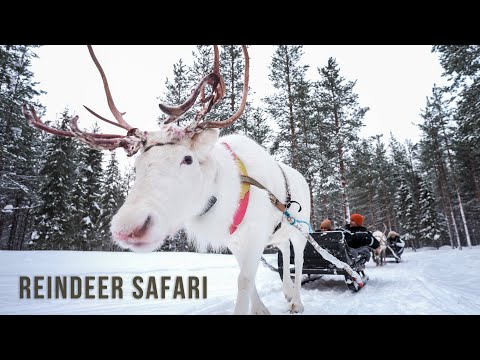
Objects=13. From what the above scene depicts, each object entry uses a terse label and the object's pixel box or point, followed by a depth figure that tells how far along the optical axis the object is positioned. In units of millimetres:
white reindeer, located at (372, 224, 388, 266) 10672
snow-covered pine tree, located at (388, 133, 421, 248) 34344
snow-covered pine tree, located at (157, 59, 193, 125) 21098
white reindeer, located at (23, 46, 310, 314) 1524
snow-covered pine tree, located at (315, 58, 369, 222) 18969
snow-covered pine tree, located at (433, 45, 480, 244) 14906
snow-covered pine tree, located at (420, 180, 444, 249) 32219
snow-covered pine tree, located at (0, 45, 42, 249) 15562
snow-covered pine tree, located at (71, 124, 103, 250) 24422
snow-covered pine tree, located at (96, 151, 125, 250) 27516
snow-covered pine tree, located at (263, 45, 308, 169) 16922
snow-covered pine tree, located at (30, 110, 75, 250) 21594
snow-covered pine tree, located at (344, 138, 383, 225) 19391
